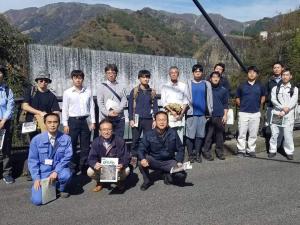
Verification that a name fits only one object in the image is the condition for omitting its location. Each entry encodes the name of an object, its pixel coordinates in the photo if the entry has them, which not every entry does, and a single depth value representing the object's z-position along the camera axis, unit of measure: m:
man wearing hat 3.17
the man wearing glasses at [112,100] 3.41
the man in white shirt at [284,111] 3.92
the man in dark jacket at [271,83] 4.06
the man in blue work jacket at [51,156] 2.89
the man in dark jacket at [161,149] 3.13
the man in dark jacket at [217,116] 3.80
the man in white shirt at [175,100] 3.55
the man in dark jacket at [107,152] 3.00
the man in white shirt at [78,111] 3.29
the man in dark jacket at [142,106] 3.51
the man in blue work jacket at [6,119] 3.12
